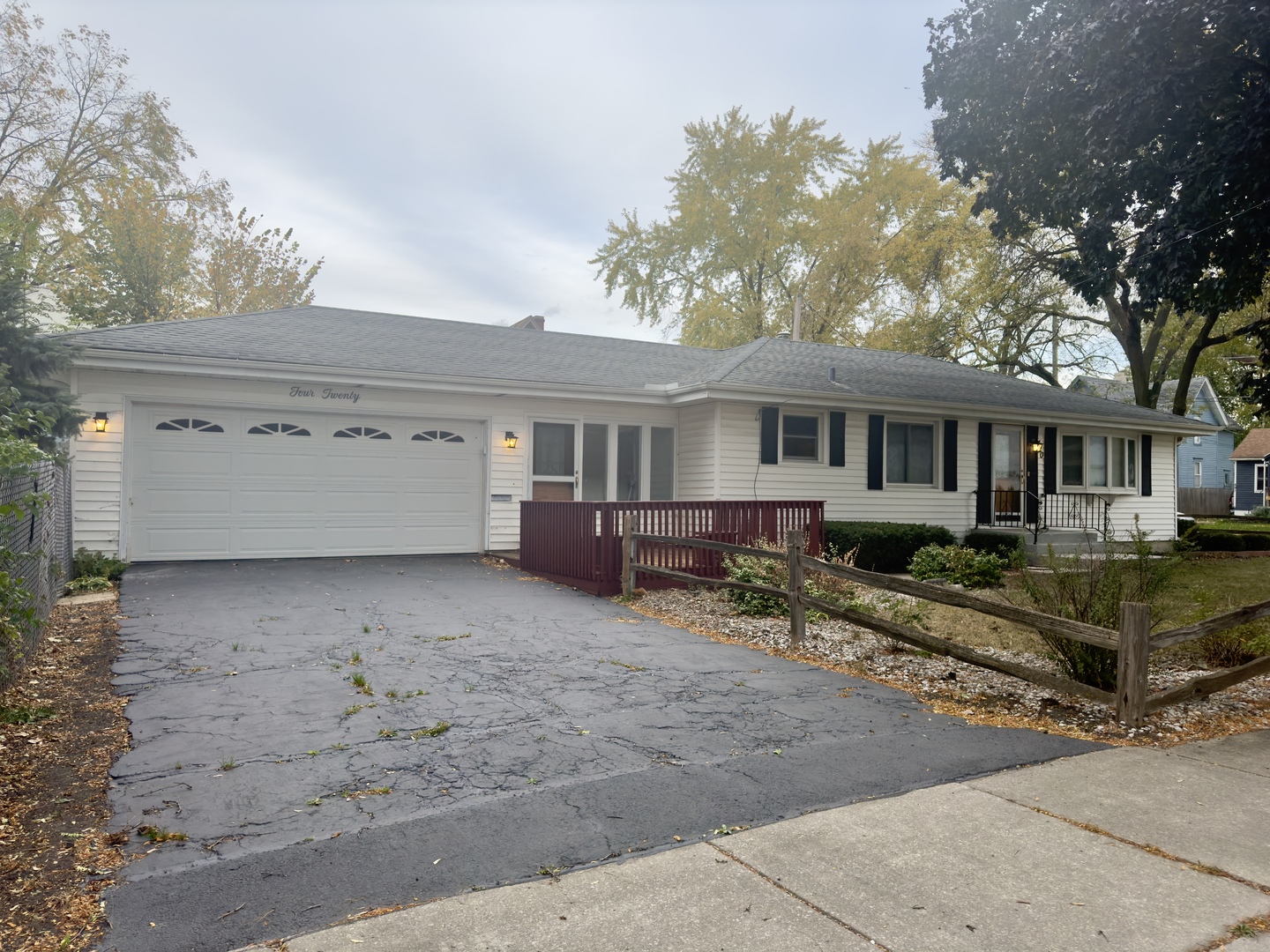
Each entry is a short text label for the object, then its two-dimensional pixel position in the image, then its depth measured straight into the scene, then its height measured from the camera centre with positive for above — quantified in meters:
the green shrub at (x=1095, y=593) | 5.41 -0.59
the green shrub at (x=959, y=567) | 11.59 -0.86
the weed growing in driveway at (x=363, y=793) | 3.63 -1.34
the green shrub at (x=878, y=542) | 13.38 -0.60
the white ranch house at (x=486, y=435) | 11.55 +1.15
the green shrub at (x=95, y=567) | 10.18 -0.95
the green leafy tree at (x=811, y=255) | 27.17 +9.61
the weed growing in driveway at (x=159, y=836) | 3.16 -1.35
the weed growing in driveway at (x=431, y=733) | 4.50 -1.31
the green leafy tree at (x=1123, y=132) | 9.16 +4.95
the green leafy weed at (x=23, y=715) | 4.48 -1.27
